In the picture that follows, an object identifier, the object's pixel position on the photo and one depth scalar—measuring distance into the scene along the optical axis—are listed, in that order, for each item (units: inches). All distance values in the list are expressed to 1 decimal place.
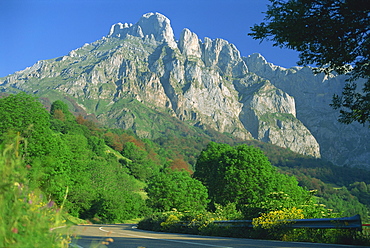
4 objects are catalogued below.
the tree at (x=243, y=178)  1635.1
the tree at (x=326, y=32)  403.2
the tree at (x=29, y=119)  1396.4
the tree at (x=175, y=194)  1572.3
